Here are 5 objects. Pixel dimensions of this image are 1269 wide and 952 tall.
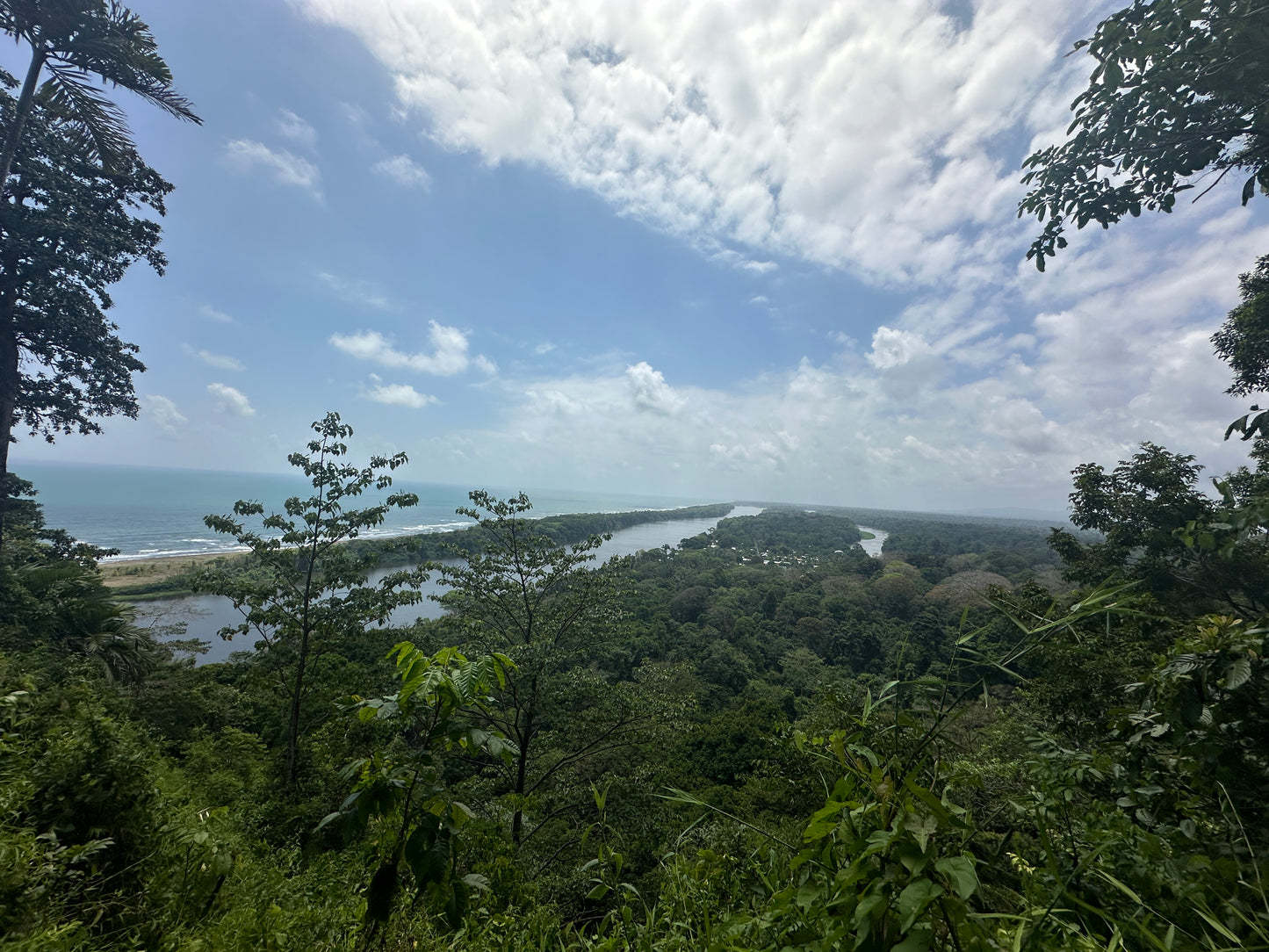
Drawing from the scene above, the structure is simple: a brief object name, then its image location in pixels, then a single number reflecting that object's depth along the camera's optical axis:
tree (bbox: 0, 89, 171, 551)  7.95
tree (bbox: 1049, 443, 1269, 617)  7.76
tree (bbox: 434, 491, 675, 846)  7.38
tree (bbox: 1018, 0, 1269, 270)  3.05
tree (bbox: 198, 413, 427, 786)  6.13
